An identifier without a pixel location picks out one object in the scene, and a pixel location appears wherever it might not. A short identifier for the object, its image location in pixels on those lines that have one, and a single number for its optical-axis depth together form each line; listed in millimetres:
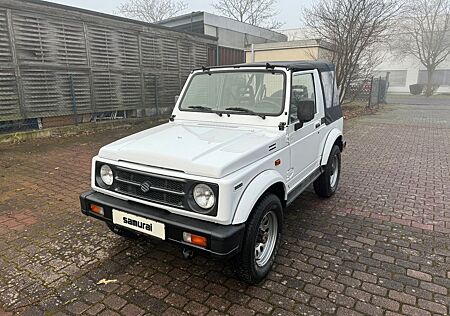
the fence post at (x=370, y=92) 18375
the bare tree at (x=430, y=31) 33594
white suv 2430
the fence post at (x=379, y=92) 21591
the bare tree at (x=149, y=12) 35125
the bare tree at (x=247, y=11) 32625
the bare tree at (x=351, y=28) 14430
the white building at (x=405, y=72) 38469
